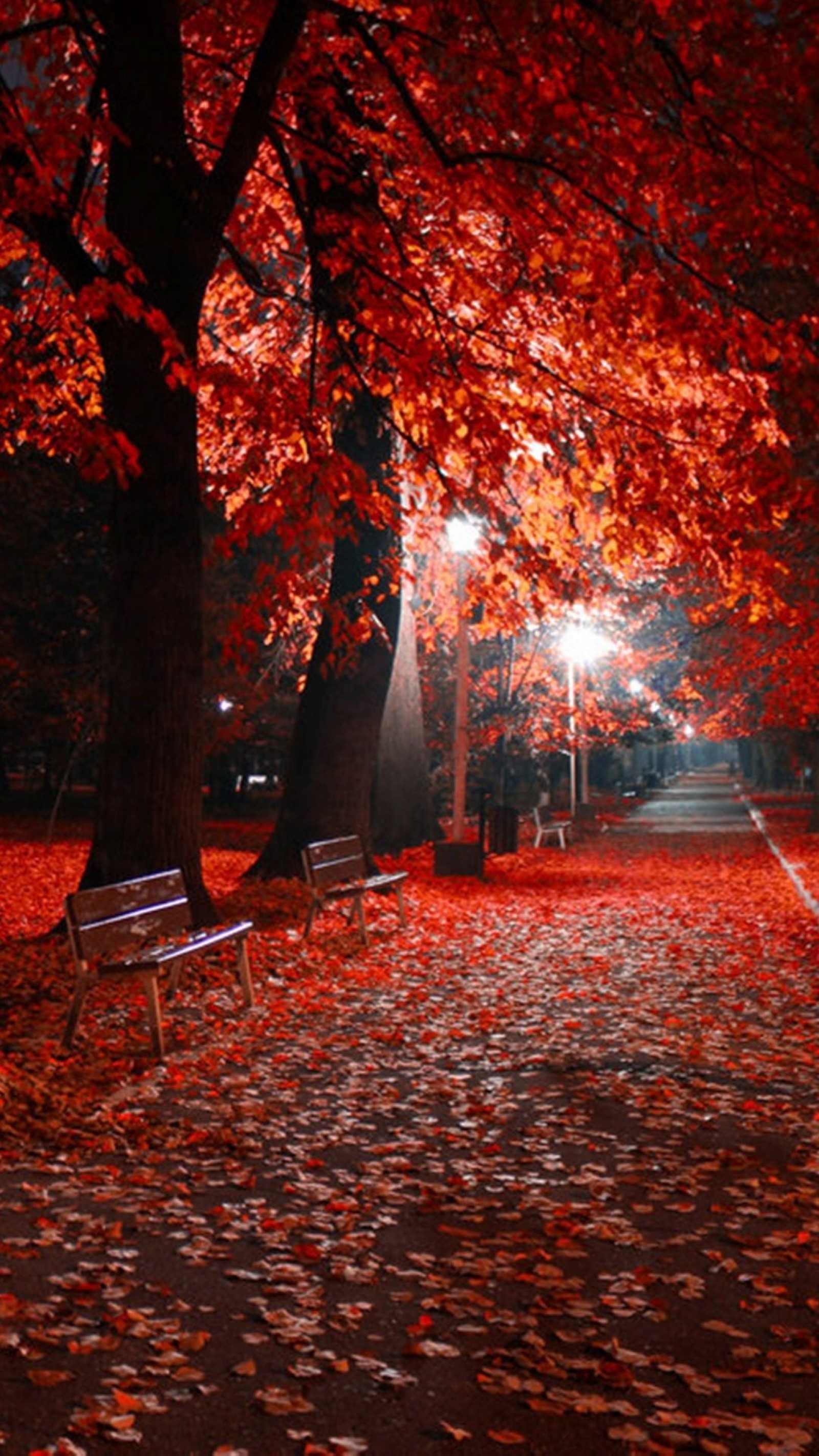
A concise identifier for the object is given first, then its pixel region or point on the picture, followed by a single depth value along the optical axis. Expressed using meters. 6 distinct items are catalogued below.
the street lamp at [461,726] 21.47
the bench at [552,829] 30.30
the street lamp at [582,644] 31.28
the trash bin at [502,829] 27.22
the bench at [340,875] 13.88
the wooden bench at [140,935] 8.88
